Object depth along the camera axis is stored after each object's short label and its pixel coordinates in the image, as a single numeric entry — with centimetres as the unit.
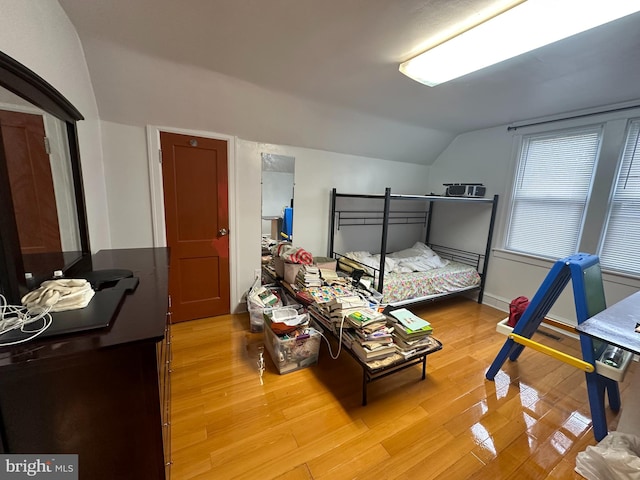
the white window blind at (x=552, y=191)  264
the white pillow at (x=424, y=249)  364
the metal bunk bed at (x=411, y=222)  276
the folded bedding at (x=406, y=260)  320
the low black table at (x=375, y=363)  169
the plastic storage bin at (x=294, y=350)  197
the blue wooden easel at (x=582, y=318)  155
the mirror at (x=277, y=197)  291
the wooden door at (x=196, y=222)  250
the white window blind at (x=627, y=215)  235
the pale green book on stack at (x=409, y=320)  185
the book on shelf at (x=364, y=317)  180
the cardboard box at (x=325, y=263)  292
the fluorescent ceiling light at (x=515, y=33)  121
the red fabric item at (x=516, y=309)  213
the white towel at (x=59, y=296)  88
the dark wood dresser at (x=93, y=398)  71
